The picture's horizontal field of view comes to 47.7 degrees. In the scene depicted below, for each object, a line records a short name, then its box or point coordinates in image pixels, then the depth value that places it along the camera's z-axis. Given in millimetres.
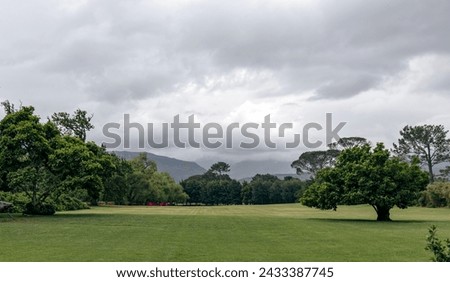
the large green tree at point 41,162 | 42688
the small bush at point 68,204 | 60188
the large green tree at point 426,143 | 110312
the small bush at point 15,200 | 48075
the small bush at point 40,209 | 44969
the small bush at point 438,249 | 9367
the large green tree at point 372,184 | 40812
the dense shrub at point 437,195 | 77719
